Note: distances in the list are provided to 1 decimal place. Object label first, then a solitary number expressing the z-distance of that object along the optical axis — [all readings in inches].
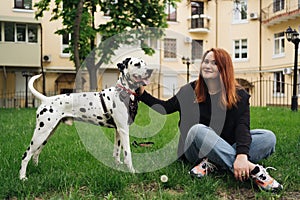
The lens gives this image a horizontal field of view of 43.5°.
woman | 129.4
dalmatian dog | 129.0
